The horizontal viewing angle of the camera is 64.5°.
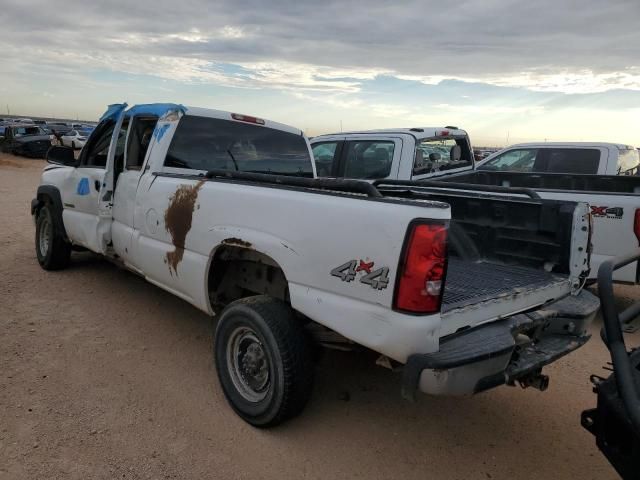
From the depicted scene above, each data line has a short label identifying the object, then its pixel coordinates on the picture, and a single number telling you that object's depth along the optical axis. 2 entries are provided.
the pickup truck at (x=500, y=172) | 5.21
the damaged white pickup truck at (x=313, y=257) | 2.43
